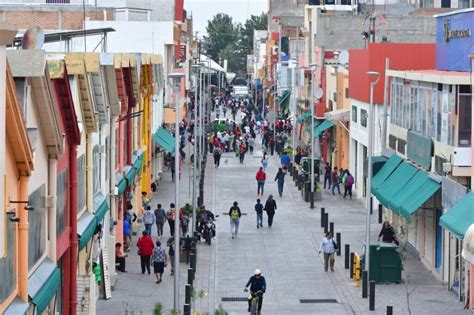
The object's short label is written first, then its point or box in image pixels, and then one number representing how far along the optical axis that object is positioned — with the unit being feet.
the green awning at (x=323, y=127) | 221.25
